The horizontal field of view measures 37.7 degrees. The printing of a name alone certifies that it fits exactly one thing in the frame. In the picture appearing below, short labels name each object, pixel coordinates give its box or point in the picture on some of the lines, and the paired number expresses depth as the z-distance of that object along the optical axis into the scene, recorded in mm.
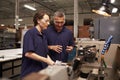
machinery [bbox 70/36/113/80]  1350
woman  1651
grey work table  3774
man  2188
